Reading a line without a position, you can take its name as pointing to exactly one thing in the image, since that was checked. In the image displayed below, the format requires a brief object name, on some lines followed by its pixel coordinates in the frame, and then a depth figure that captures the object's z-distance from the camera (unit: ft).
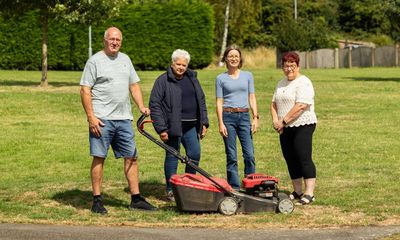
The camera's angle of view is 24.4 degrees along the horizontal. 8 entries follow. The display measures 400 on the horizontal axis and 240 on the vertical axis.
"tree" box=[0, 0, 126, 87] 101.65
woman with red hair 34.45
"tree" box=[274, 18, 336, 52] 225.15
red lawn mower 32.14
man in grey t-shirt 32.27
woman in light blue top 35.96
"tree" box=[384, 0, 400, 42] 133.90
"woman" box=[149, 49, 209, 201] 34.27
